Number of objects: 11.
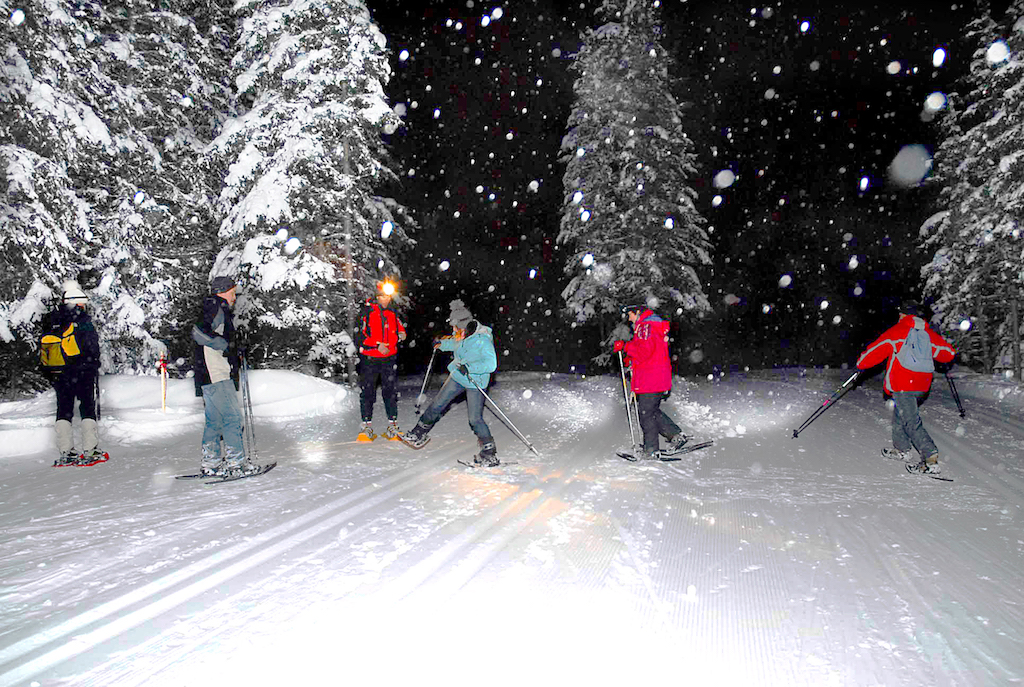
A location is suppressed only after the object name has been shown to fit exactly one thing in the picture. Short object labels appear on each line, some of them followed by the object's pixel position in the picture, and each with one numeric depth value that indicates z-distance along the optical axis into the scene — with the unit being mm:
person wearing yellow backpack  7676
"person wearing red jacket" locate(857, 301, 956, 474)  7352
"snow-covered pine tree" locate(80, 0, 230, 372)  17406
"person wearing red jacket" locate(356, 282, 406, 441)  9672
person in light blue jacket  8000
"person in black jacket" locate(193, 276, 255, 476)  6949
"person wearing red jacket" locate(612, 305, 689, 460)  8266
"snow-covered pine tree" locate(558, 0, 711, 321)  23031
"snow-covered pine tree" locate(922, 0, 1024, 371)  20000
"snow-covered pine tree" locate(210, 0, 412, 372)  16500
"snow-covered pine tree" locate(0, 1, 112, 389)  13523
